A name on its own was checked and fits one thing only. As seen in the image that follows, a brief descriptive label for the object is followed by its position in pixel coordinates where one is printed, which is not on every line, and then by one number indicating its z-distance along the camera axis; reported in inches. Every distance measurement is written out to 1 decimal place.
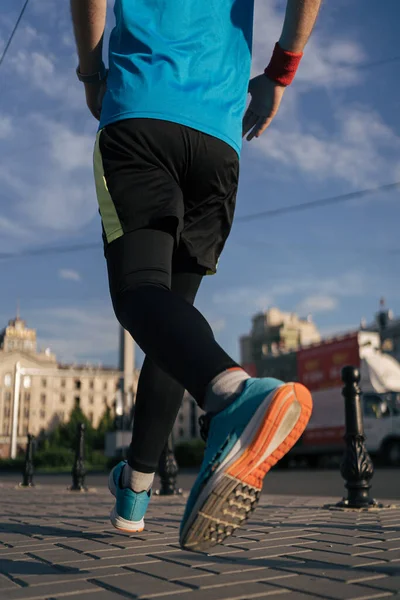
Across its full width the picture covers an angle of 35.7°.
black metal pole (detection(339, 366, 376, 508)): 160.7
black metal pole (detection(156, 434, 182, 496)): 235.9
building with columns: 3511.3
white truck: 700.7
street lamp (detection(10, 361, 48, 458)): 1332.7
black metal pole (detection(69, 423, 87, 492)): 307.1
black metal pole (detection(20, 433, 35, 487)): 374.3
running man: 56.2
